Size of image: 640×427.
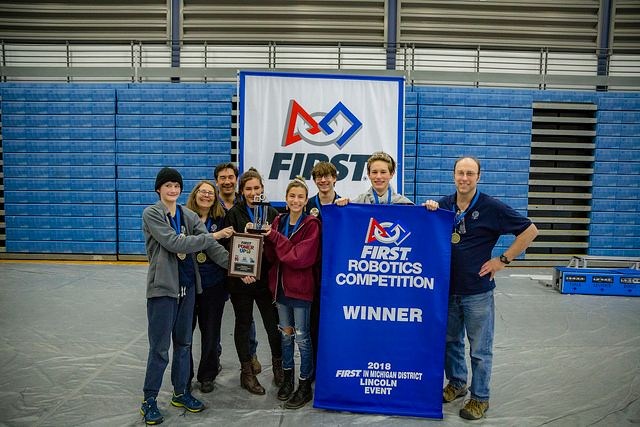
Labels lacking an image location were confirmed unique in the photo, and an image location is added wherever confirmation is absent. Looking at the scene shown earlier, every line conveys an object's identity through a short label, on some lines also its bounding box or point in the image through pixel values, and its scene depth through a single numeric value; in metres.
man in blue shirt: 2.84
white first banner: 5.21
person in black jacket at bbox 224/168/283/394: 3.17
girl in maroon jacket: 2.91
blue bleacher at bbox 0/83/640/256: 8.24
